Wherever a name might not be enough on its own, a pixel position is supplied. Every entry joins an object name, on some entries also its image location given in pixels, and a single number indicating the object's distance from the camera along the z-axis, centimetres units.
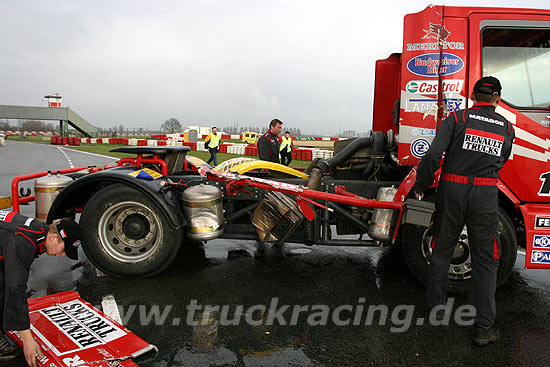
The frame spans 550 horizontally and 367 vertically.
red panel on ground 248
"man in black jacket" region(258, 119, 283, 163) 705
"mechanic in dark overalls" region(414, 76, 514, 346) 299
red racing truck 351
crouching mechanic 231
